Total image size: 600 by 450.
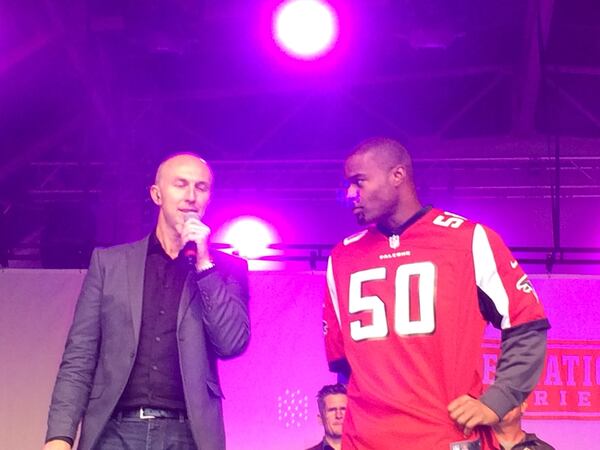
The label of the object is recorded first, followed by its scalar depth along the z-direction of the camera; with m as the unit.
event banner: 6.72
